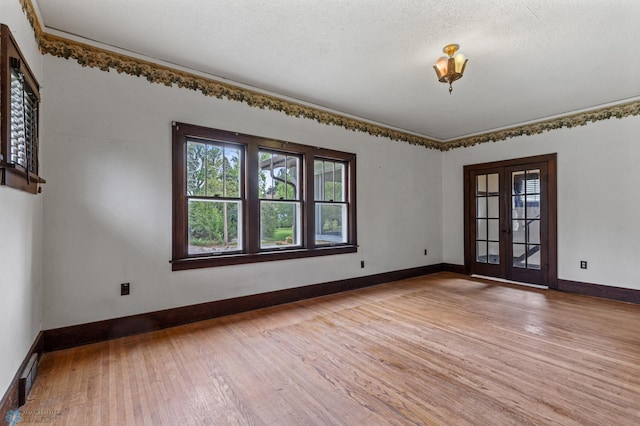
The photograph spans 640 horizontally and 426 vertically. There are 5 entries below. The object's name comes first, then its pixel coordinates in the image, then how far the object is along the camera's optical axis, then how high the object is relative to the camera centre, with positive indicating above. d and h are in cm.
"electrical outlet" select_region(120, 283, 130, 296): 304 -75
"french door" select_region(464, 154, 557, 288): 515 -14
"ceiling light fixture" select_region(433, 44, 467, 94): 296 +146
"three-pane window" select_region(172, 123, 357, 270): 349 +18
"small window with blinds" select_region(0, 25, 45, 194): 176 +63
